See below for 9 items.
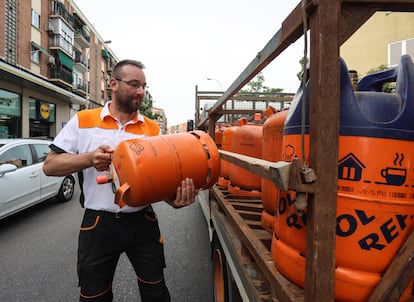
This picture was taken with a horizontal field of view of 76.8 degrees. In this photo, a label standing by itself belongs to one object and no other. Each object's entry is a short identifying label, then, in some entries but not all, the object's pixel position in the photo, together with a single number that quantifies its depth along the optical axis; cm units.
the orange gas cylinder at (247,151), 270
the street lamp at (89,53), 2691
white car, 421
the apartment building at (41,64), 1420
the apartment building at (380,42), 1354
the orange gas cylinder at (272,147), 161
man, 177
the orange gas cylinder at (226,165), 335
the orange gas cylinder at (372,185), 91
